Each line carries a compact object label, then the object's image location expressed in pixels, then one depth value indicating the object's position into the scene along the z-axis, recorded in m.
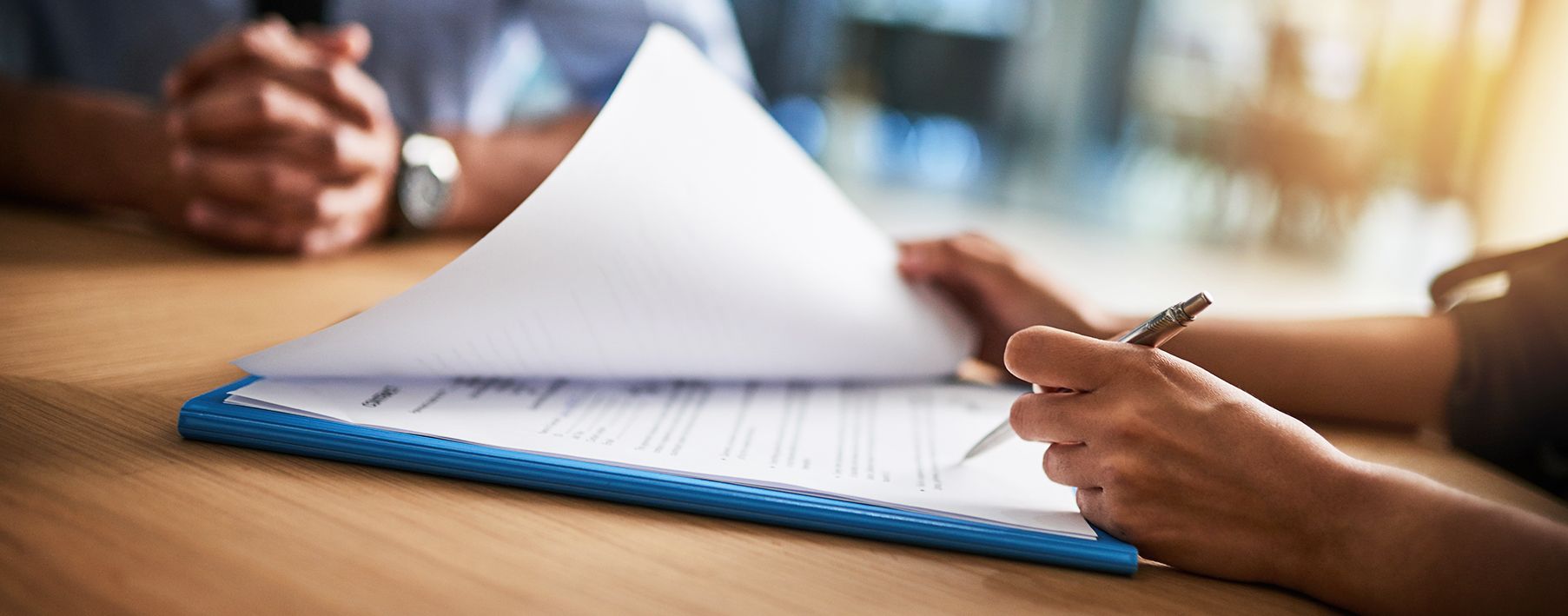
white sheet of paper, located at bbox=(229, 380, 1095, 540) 0.39
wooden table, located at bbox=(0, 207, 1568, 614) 0.29
